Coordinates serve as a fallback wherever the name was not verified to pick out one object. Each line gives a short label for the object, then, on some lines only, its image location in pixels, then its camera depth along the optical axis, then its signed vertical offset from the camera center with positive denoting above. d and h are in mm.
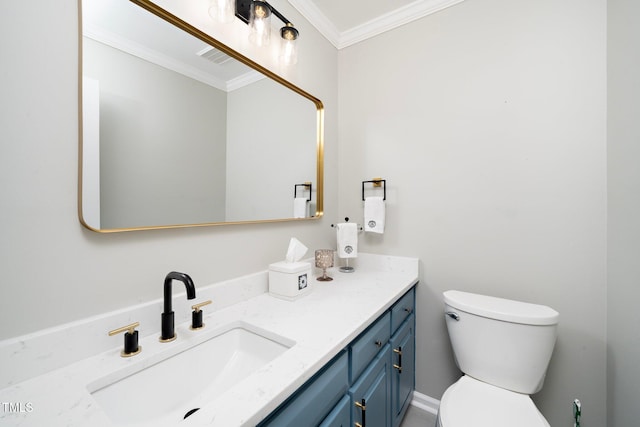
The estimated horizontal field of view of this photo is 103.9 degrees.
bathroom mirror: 740 +329
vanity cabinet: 664 -604
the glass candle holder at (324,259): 1453 -271
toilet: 965 -659
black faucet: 775 -327
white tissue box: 1129 -310
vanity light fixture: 1012 +866
